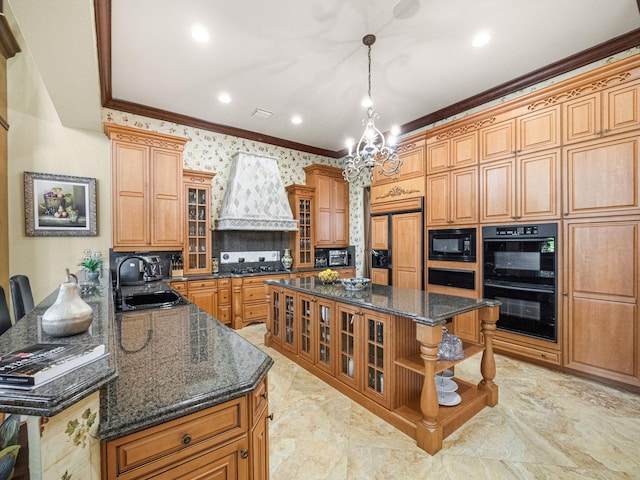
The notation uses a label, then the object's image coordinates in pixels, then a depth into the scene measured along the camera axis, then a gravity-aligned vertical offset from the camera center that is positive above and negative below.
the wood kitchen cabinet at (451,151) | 3.68 +1.15
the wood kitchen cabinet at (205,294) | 4.17 -0.78
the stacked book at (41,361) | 0.72 -0.34
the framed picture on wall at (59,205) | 3.38 +0.45
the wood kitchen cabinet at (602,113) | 2.59 +1.16
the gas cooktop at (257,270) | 4.90 -0.54
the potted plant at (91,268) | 2.96 -0.27
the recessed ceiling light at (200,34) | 2.55 +1.86
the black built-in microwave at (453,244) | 3.66 -0.09
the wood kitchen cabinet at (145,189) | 3.76 +0.70
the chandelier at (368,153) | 2.73 +0.82
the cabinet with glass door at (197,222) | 4.39 +0.29
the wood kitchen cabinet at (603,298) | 2.60 -0.59
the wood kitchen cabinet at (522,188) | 3.04 +0.55
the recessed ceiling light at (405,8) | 2.29 +1.86
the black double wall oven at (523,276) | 3.04 -0.44
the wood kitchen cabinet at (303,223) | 5.47 +0.31
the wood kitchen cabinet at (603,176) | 2.59 +0.56
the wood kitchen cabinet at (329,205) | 5.66 +0.67
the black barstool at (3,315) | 1.70 -0.44
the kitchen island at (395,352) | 1.94 -0.92
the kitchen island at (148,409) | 0.70 -0.51
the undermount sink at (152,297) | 2.70 -0.54
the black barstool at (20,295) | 2.06 -0.40
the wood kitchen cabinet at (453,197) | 3.67 +0.53
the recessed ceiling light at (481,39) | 2.67 +1.86
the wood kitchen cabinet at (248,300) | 4.50 -0.95
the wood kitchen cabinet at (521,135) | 3.05 +1.15
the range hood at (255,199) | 4.70 +0.69
